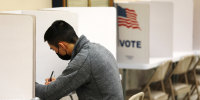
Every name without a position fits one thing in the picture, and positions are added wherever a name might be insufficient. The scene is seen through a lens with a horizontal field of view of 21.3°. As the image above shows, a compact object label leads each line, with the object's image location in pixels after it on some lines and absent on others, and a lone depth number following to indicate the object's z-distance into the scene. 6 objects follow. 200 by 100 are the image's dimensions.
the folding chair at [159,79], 5.92
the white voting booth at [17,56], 2.46
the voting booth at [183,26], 7.76
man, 3.15
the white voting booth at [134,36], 5.85
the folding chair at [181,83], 6.72
